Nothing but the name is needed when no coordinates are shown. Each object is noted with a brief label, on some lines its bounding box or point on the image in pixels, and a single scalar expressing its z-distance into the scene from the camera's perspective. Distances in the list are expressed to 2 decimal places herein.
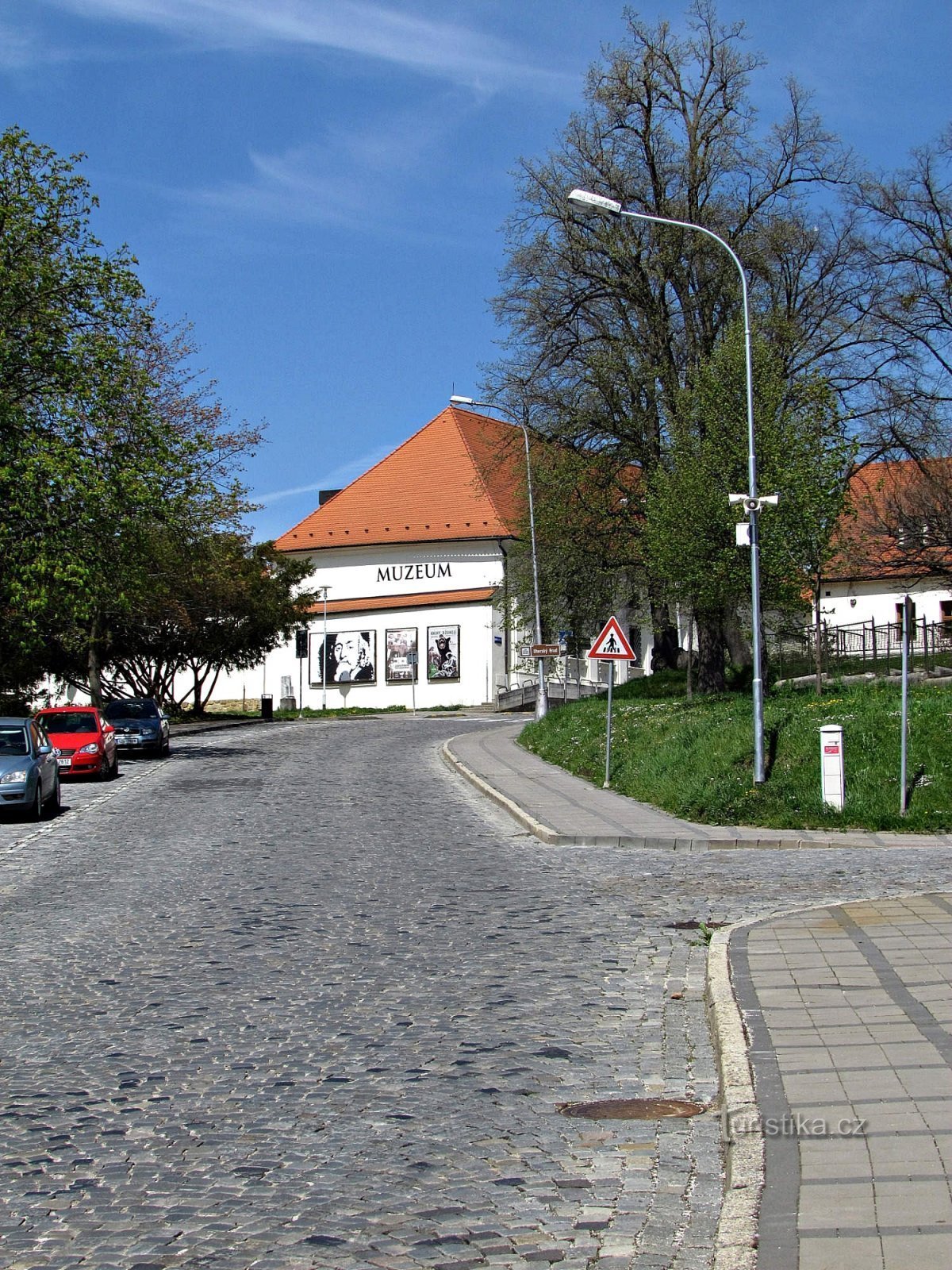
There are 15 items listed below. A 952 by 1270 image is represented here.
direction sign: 41.56
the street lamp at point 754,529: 19.53
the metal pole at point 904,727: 16.54
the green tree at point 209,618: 49.91
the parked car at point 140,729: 35.94
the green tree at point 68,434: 32.62
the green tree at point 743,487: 29.08
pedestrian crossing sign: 23.14
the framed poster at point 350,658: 70.94
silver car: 20.72
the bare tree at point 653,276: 36.19
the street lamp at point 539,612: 38.75
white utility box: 17.89
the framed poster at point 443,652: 68.75
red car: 29.05
